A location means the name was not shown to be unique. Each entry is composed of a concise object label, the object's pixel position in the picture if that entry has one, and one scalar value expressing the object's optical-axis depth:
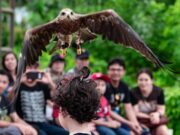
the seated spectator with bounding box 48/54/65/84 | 8.80
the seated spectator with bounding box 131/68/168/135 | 9.05
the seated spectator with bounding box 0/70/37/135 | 7.15
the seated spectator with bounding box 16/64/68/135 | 7.85
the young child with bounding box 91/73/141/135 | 8.21
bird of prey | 6.13
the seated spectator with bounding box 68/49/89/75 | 8.77
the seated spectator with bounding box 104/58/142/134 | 8.83
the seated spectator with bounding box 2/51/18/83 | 8.07
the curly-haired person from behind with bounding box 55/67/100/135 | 3.66
